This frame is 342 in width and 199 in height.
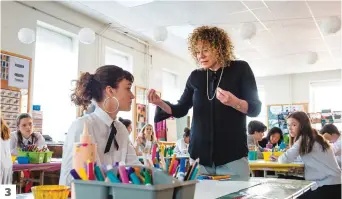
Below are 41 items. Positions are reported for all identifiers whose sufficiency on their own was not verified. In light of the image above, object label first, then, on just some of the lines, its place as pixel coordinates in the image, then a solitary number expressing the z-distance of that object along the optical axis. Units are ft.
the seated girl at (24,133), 14.48
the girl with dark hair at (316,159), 10.25
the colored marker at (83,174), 2.36
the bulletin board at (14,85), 15.37
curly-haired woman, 4.93
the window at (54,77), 17.40
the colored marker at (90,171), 2.35
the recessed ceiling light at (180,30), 21.14
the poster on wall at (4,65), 15.34
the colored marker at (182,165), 2.63
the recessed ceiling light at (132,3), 16.86
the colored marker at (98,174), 2.34
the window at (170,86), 28.81
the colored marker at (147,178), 2.23
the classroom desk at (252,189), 3.41
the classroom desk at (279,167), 10.64
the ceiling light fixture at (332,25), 15.85
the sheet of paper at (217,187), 3.41
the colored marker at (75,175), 2.37
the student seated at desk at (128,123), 17.59
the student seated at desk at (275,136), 18.16
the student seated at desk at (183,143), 20.50
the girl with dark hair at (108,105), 4.50
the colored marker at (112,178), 2.28
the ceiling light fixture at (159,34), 17.35
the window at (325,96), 32.76
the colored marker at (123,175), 2.28
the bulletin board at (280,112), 32.91
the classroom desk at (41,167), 10.38
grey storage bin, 2.18
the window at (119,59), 22.08
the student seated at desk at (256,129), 16.89
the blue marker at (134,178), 2.25
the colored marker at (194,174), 2.61
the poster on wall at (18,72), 15.64
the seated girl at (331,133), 18.30
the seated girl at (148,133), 18.28
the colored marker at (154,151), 2.99
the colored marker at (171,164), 2.58
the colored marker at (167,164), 2.57
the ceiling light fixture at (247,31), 16.40
